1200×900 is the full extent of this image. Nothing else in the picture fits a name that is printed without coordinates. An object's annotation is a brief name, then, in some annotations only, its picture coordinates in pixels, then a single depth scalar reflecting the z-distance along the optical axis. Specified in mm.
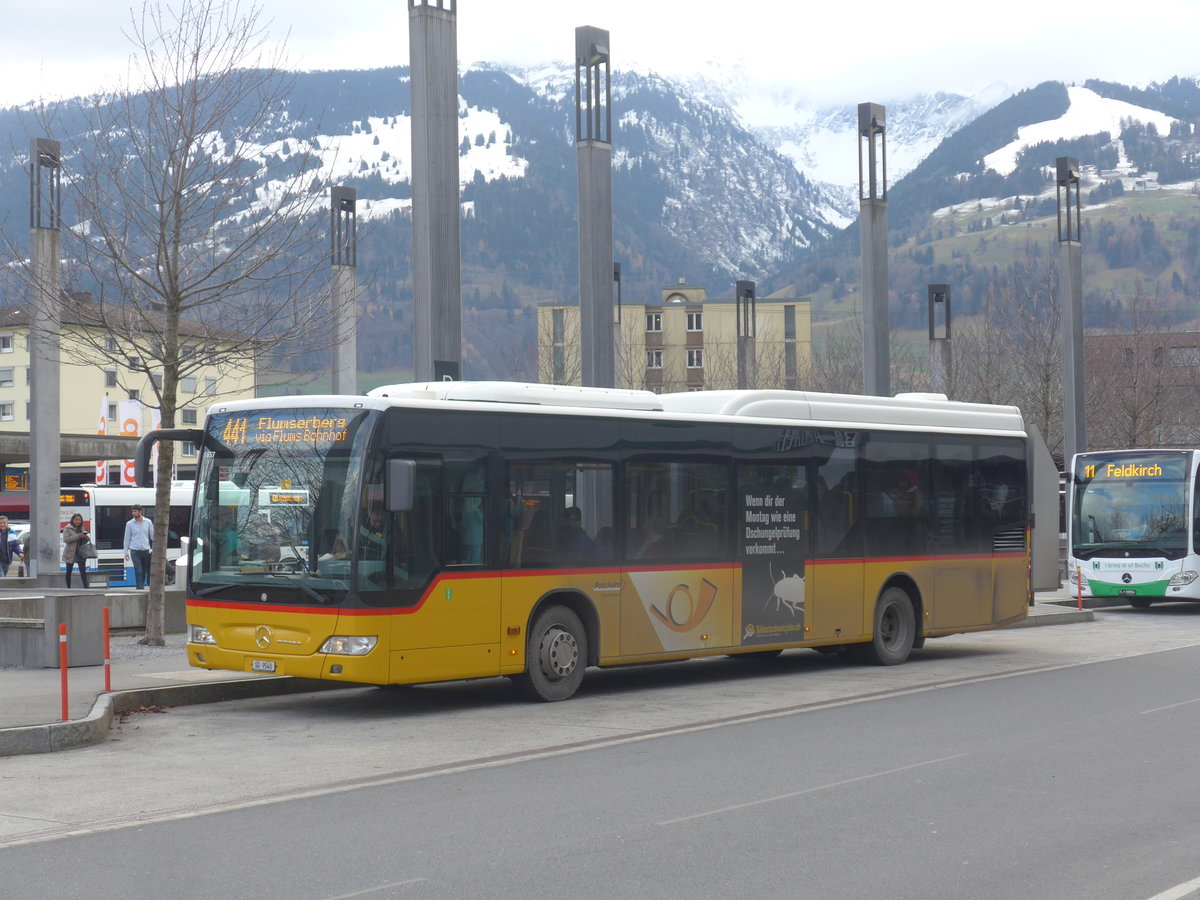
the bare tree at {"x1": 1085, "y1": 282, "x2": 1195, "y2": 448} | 54250
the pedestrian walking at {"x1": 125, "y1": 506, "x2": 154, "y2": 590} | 31969
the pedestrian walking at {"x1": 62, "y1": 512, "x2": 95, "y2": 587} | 31980
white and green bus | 28406
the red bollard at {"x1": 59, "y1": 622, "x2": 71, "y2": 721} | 11836
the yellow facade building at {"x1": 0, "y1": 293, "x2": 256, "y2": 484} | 104712
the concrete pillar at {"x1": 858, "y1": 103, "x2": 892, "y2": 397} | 27016
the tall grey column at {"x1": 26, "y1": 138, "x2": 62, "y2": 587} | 25000
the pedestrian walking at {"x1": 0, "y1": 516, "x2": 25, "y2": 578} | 37375
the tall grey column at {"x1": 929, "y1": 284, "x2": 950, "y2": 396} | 42938
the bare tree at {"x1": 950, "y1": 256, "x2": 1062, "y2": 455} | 53094
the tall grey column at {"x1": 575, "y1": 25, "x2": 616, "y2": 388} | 20656
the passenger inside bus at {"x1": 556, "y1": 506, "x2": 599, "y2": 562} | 14453
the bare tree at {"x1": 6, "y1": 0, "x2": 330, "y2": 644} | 18375
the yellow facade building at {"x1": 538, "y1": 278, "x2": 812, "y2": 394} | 133500
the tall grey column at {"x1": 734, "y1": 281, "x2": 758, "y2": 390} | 47688
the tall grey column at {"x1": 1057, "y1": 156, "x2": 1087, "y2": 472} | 36000
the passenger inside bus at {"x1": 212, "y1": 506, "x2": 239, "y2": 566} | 13766
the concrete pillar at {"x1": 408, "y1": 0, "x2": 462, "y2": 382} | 17797
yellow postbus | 13125
